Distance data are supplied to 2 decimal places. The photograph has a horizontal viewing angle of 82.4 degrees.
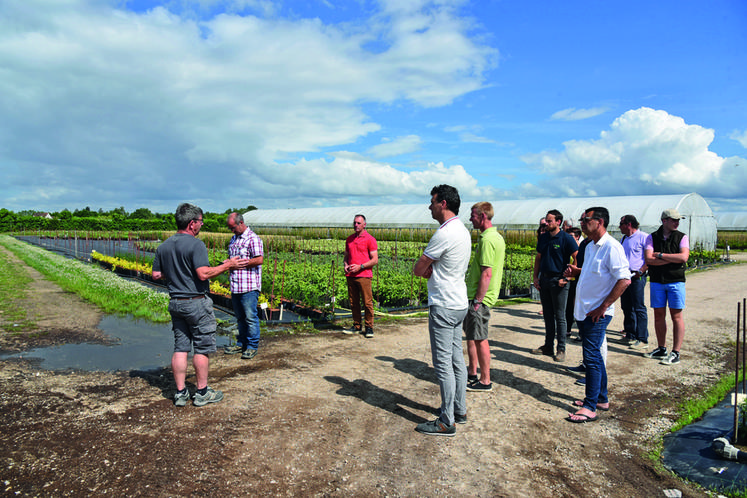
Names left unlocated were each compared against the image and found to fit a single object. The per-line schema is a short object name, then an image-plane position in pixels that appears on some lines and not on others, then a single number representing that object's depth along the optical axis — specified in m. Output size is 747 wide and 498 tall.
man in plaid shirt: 5.37
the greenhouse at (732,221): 43.94
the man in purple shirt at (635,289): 6.29
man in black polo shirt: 5.59
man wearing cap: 5.36
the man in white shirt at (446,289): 3.43
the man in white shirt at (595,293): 3.81
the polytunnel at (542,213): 23.25
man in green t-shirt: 4.12
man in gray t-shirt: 3.91
